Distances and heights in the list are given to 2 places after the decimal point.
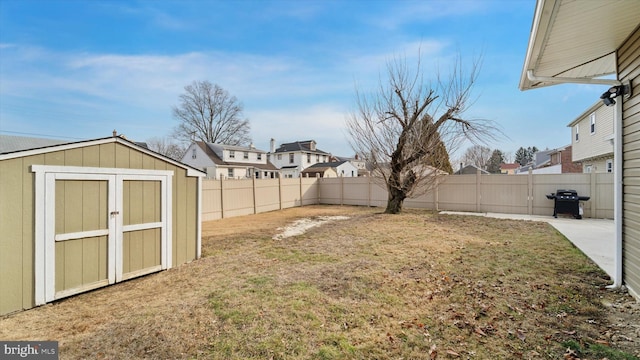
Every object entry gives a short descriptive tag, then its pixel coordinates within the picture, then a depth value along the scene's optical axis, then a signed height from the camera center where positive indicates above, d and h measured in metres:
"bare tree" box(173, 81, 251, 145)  31.52 +7.83
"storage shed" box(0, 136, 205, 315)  3.12 -0.52
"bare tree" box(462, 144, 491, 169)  41.91 +3.61
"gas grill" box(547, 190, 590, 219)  9.39 -0.81
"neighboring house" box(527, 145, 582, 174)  21.02 +1.51
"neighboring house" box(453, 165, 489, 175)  27.47 +1.02
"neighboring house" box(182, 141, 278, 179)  26.78 +2.14
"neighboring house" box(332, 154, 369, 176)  40.42 +2.50
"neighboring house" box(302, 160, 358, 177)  32.83 +1.36
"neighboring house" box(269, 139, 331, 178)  34.53 +3.12
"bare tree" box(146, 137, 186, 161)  32.97 +4.19
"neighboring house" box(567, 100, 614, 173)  13.16 +2.28
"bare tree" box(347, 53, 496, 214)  9.87 +2.05
